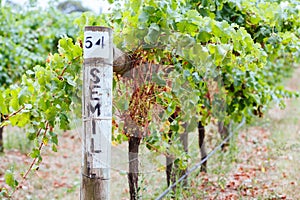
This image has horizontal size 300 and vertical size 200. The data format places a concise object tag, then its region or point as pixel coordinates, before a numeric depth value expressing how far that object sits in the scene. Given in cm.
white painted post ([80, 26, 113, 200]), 417
